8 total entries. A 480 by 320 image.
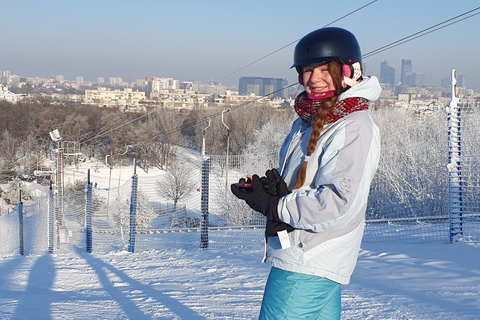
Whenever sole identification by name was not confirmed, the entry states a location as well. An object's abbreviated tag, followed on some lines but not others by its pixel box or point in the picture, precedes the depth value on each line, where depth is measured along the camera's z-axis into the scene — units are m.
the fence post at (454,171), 7.04
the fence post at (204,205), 8.55
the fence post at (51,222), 11.05
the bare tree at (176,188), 24.33
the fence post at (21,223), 12.01
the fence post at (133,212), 8.89
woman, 1.99
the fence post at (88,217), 9.87
